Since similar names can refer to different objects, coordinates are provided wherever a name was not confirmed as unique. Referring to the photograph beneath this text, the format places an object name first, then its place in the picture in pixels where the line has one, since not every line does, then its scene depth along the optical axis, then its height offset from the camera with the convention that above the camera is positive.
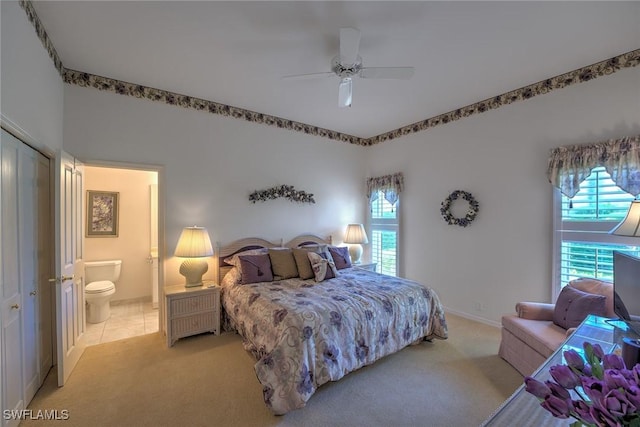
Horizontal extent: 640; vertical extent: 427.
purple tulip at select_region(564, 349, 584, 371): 0.71 -0.39
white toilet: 3.62 -1.02
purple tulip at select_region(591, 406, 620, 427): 0.54 -0.41
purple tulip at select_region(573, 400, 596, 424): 0.57 -0.42
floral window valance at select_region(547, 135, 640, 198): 2.51 +0.48
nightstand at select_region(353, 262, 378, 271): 4.64 -0.93
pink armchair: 2.25 -1.04
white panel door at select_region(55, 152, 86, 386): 2.29 -0.51
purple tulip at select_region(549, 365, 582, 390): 0.65 -0.40
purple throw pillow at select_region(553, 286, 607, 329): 2.26 -0.81
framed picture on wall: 4.25 -0.02
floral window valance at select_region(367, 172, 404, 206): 4.68 +0.45
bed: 2.06 -0.99
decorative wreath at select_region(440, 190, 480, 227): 3.75 +0.03
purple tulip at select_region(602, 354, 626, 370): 0.68 -0.38
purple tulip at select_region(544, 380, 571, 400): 0.62 -0.41
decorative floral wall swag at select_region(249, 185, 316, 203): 4.05 +0.26
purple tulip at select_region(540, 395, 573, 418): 0.60 -0.43
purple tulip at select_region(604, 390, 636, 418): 0.54 -0.38
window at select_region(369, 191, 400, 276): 4.87 -0.42
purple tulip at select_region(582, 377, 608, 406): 0.58 -0.39
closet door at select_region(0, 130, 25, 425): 1.76 -0.50
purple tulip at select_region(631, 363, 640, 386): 0.60 -0.36
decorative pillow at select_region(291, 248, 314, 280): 3.51 -0.68
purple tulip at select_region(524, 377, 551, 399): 0.64 -0.42
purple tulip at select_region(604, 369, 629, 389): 0.57 -0.36
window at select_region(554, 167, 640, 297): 2.67 -0.19
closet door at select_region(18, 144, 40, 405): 2.04 -0.41
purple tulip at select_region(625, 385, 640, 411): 0.54 -0.36
